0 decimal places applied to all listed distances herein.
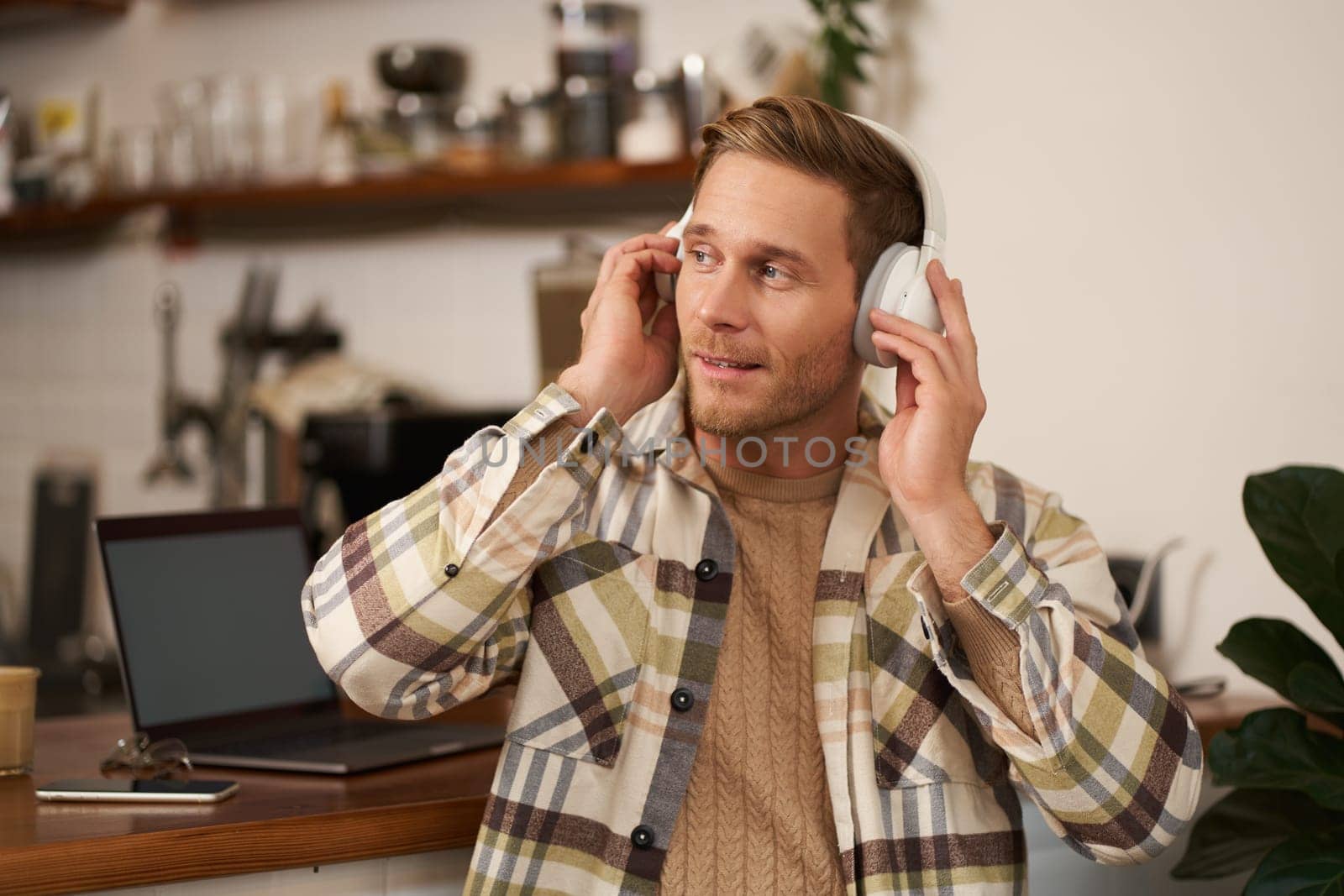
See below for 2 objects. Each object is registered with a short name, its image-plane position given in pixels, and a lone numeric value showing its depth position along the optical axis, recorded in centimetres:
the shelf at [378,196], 310
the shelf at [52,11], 393
